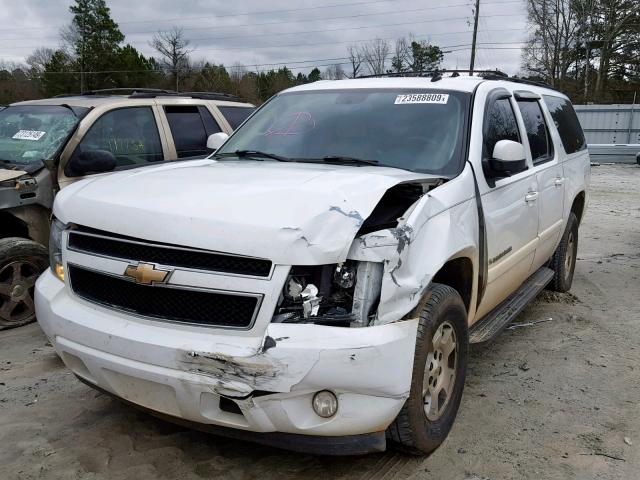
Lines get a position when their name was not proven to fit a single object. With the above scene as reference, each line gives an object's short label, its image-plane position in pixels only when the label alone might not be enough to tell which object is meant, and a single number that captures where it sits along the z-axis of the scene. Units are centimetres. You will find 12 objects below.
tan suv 494
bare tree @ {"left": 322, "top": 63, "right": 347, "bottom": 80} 5202
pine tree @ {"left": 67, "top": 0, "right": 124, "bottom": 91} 5556
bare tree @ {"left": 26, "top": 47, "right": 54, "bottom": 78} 5889
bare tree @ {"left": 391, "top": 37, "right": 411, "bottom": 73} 5856
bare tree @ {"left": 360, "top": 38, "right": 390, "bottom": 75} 5503
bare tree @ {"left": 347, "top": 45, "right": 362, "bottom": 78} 5507
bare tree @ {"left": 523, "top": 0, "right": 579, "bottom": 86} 5334
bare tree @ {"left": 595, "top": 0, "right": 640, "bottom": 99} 4972
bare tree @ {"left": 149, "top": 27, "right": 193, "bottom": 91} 6209
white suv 240
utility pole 4000
